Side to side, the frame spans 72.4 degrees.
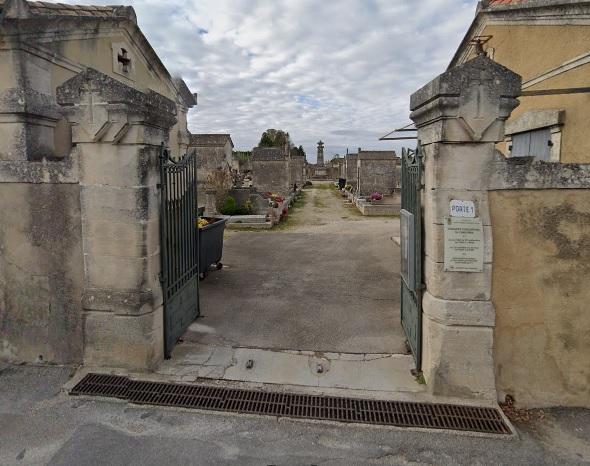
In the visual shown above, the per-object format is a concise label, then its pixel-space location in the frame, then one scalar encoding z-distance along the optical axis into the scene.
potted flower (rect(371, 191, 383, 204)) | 20.75
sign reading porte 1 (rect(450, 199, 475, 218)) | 3.75
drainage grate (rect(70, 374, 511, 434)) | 3.50
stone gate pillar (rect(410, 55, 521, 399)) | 3.61
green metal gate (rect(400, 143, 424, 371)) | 4.16
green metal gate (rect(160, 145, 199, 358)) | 4.56
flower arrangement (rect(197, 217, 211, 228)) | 8.25
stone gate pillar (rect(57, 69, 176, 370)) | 4.02
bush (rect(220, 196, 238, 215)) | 16.09
